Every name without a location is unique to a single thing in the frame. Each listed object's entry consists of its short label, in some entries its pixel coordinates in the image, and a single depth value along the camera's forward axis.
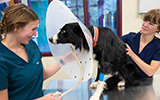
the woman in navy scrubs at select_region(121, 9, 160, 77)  1.05
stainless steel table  1.00
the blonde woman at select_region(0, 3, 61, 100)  0.68
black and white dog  0.75
